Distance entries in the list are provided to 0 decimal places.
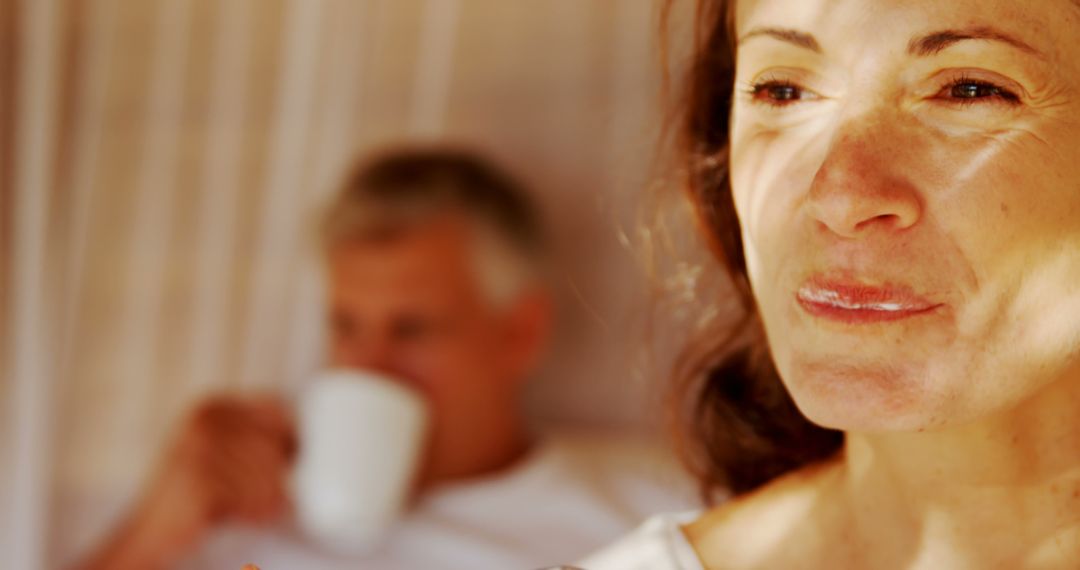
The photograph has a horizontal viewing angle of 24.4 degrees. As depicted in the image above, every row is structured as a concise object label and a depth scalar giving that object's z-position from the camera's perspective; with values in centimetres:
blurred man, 134
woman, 74
